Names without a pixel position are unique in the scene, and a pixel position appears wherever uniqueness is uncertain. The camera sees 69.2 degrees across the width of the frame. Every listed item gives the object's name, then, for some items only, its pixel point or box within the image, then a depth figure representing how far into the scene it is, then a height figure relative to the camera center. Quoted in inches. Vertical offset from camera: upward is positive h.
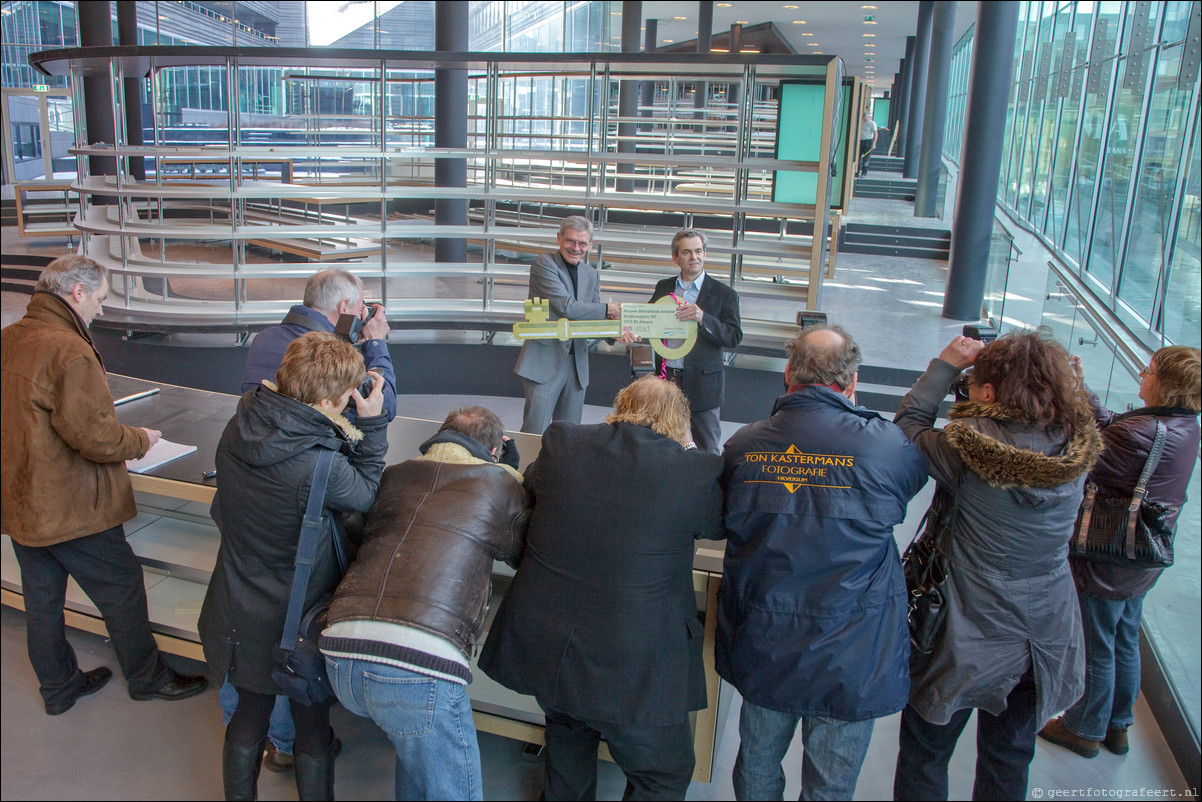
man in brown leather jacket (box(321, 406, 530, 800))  77.8 -37.2
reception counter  101.7 -52.5
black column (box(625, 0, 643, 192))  620.4 +109.9
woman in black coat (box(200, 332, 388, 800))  82.0 -30.6
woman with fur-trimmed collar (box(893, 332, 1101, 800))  81.3 -31.5
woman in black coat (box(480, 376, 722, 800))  80.8 -35.3
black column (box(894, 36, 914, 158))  1067.9 +153.7
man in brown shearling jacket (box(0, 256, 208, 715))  99.1 -35.2
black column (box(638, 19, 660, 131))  835.4 +104.8
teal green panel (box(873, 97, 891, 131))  1519.3 +166.1
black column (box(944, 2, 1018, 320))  330.6 +18.5
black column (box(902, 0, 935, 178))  796.6 +112.5
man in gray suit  161.6 -21.6
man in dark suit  156.8 -23.0
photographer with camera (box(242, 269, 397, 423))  111.1 -18.2
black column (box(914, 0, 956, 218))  573.9 +58.7
